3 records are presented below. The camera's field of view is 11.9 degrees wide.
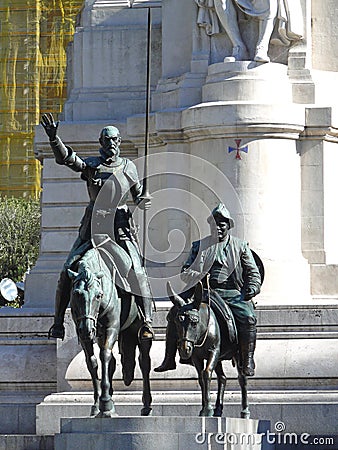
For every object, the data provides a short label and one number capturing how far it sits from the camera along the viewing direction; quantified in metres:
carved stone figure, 29.88
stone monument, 27.64
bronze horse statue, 22.95
